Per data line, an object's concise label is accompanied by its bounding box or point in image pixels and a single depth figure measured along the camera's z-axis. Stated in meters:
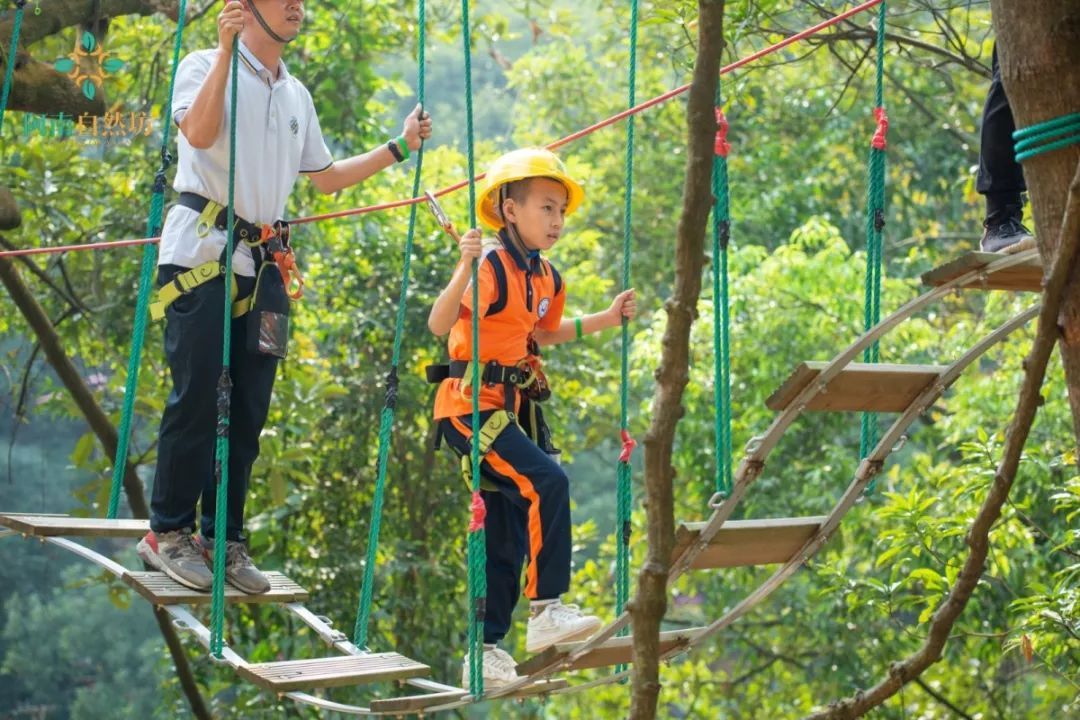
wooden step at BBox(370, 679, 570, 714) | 6.54
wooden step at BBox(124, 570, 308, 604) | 6.68
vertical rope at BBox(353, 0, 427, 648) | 7.04
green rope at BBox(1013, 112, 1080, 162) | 4.77
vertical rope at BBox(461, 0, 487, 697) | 6.26
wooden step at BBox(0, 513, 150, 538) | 7.33
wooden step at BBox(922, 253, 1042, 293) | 5.73
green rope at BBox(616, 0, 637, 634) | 6.97
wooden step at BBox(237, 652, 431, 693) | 6.29
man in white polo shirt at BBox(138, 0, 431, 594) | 6.64
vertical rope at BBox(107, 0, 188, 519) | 7.91
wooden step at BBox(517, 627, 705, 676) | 6.21
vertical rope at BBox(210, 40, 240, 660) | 6.31
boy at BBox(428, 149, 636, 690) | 6.76
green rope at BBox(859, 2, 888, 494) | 6.97
